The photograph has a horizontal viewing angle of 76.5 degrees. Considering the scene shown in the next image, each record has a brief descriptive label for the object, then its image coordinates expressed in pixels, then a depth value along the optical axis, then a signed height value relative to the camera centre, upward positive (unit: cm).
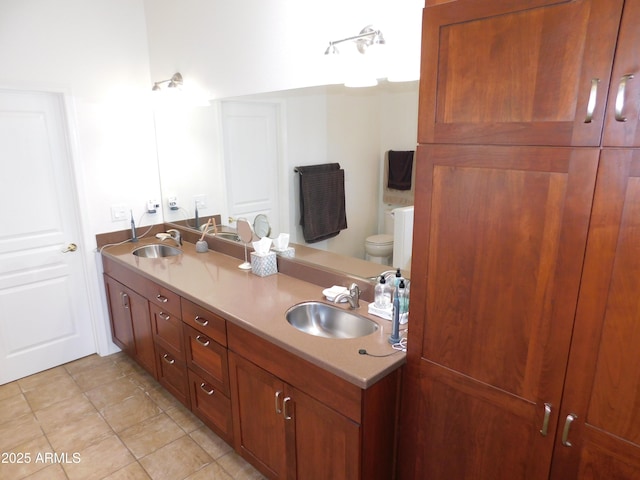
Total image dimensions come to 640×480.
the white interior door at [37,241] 265 -61
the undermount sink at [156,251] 307 -75
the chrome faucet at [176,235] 315 -65
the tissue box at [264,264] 240 -66
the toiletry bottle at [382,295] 185 -64
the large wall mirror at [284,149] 202 +1
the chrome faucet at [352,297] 191 -67
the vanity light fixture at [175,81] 278 +48
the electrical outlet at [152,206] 325 -43
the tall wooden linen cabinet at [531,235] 94 -22
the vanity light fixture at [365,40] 161 +44
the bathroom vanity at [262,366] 146 -93
